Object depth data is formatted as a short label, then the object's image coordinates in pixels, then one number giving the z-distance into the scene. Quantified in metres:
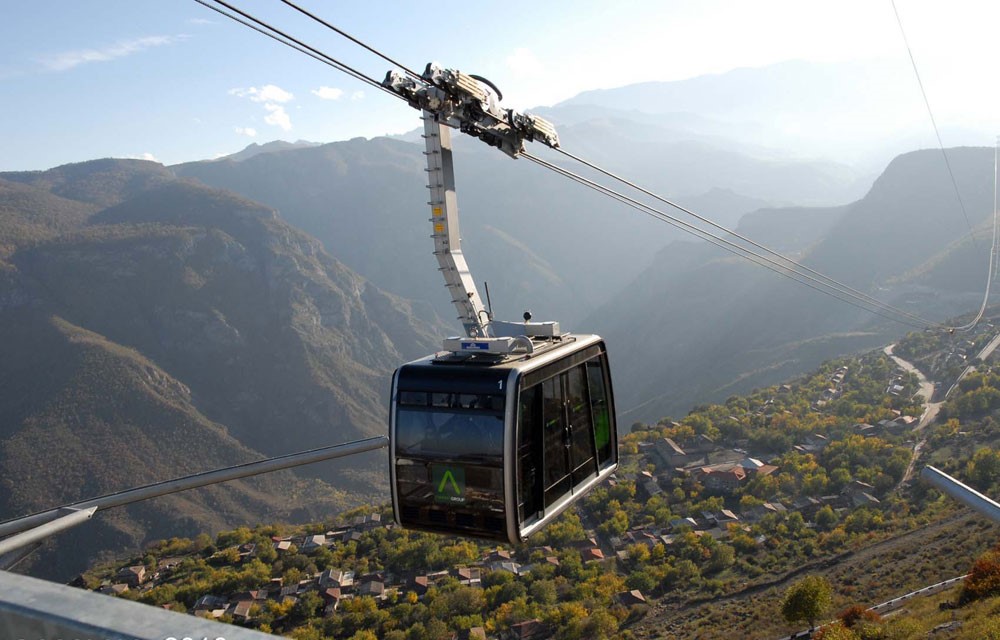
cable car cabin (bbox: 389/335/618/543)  7.66
